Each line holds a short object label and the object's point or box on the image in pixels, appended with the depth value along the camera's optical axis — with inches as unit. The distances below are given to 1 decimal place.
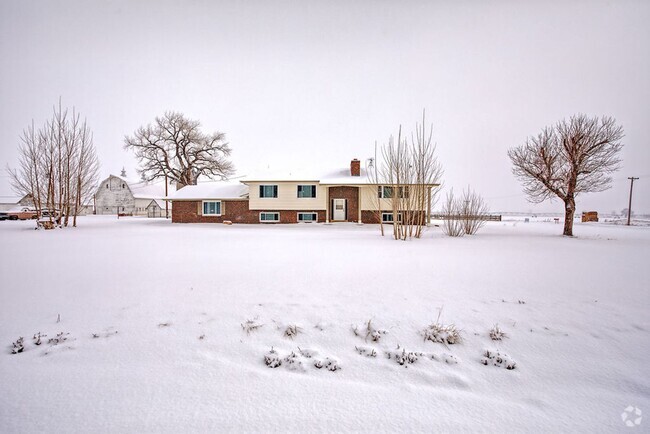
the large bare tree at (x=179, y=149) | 1385.3
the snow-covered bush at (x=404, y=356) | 131.9
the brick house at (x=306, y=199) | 961.5
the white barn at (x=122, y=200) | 1850.4
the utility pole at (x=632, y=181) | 1341.0
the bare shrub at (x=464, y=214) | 608.1
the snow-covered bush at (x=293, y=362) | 126.3
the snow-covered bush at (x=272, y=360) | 127.5
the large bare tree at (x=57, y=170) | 793.6
